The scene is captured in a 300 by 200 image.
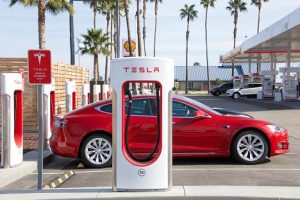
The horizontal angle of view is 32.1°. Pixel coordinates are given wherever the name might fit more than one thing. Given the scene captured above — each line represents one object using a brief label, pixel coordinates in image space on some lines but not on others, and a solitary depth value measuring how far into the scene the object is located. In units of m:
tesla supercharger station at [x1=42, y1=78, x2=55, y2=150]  12.22
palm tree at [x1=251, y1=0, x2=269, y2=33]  81.62
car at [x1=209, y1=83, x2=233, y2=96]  66.38
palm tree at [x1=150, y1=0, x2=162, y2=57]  66.77
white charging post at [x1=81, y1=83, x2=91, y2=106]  19.19
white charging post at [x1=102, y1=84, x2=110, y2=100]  29.74
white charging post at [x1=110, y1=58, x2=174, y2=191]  7.34
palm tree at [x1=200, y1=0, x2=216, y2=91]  79.69
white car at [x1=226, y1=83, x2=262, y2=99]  53.62
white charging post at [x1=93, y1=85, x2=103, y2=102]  23.91
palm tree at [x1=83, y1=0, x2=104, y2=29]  54.78
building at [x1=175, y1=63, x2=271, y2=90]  98.31
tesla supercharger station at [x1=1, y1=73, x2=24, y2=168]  9.70
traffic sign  7.67
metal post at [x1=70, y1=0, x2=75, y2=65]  24.71
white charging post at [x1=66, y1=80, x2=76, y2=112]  15.09
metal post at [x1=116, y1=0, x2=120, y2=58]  29.31
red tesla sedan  10.34
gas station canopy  32.40
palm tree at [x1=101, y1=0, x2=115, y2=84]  55.93
